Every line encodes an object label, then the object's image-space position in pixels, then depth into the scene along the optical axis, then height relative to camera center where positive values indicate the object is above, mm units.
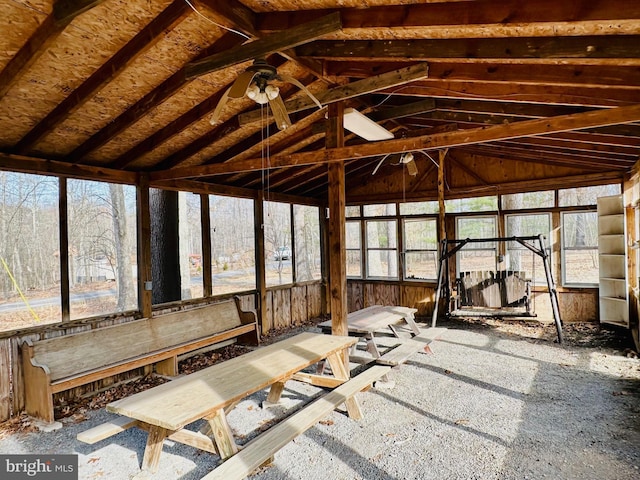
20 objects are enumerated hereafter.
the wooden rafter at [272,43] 2744 +1479
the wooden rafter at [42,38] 2443 +1462
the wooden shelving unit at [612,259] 6207 -501
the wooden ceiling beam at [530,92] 3396 +1339
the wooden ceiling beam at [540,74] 2980 +1336
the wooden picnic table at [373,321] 4973 -1244
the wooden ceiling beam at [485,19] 2260 +1428
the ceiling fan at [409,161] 6223 +1213
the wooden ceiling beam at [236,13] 2715 +1695
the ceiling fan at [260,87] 2805 +1163
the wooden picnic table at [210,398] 2498 -1119
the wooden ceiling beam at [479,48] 2592 +1448
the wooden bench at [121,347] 3914 -1321
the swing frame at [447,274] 5910 -671
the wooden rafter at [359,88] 3551 +1533
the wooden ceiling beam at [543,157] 6293 +1318
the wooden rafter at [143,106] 3399 +1419
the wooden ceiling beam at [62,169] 4145 +882
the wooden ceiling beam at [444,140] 3092 +911
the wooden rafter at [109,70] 2891 +1503
